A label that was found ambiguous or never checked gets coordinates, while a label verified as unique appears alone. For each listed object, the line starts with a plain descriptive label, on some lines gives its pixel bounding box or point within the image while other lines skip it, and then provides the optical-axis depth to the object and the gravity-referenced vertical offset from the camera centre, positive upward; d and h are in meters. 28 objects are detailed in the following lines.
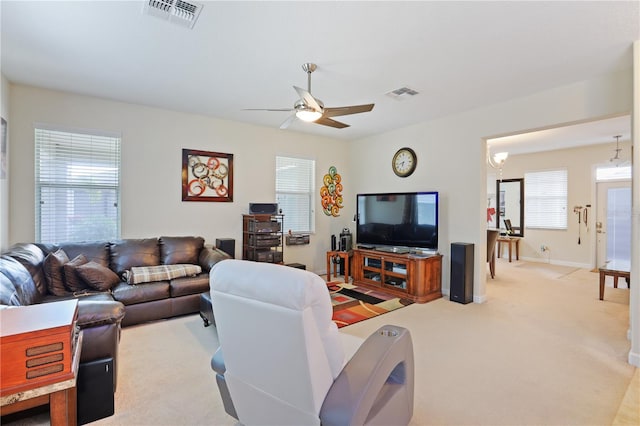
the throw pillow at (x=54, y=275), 2.98 -0.63
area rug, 3.74 -1.25
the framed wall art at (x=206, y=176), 4.61 +0.55
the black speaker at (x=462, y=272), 4.28 -0.82
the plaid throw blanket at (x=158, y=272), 3.50 -0.73
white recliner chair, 1.22 -0.64
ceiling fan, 2.76 +1.00
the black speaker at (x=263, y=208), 4.94 +0.06
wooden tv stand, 4.43 -0.94
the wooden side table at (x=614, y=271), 4.20 -0.77
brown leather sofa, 1.93 -0.66
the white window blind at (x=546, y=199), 7.20 +0.36
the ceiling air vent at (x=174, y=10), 2.11 +1.41
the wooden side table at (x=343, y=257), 5.54 -0.81
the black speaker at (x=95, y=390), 1.83 -1.09
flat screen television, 4.62 -0.12
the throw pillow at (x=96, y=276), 3.12 -0.68
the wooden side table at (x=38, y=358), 1.18 -0.59
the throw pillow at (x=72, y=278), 3.04 -0.67
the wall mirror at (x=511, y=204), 7.92 +0.25
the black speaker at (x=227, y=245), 4.61 -0.51
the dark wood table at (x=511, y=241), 7.71 -0.69
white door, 6.30 -0.15
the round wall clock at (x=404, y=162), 5.18 +0.87
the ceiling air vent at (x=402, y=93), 3.62 +1.43
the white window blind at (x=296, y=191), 5.62 +0.38
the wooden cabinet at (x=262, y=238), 4.78 -0.41
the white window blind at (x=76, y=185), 3.68 +0.31
